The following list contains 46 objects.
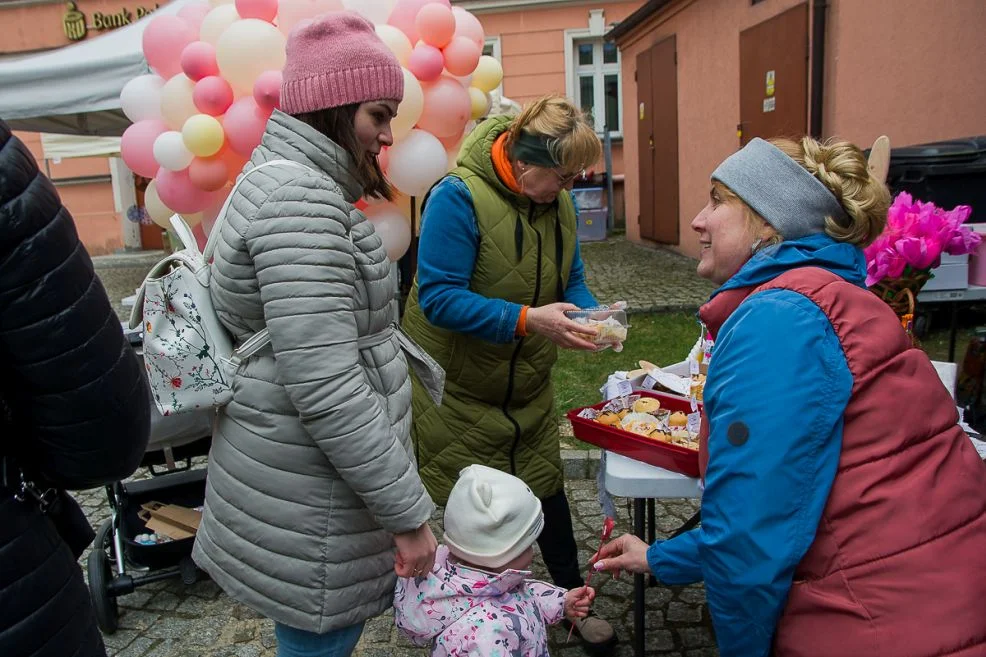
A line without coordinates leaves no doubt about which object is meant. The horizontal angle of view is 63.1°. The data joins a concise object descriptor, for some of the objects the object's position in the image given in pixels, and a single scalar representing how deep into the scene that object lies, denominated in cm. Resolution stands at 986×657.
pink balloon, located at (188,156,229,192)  401
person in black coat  106
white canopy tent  508
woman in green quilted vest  227
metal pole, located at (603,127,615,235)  1490
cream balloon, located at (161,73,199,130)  414
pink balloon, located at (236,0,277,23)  393
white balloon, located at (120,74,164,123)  453
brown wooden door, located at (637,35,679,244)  1134
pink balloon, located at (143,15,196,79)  432
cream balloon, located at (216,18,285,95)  376
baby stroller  301
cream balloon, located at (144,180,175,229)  442
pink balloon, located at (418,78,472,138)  396
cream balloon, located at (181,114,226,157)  386
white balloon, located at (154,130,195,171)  399
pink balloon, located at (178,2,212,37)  442
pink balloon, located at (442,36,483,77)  398
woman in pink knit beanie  147
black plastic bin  407
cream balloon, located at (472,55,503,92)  442
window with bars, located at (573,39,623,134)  1630
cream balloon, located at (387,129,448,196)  390
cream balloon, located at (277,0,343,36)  392
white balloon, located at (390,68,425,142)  373
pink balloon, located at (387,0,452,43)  400
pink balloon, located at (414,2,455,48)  386
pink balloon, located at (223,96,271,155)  381
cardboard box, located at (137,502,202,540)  324
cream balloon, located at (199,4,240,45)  405
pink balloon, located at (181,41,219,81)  395
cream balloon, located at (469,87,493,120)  433
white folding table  195
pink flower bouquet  242
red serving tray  193
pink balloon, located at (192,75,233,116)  389
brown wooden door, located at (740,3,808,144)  762
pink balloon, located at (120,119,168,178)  434
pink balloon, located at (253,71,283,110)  360
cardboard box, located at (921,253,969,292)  305
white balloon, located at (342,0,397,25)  425
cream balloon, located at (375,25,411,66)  384
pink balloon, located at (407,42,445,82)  386
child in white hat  177
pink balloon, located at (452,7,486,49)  425
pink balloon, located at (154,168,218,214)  413
